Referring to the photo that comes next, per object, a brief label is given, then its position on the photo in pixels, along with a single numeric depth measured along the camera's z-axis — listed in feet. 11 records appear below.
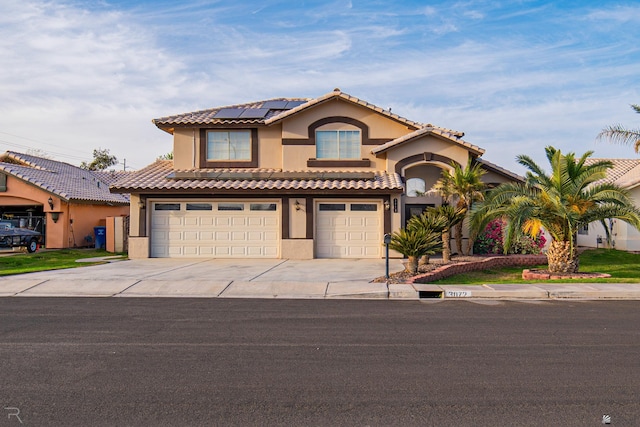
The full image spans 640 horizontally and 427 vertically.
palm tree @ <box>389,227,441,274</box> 50.60
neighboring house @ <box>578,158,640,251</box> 81.76
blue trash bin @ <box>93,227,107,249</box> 93.25
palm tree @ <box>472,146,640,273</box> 52.85
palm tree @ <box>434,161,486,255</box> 64.08
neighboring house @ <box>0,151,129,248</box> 91.15
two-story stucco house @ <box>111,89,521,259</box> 70.64
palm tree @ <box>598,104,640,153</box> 74.02
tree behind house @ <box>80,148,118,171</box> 224.74
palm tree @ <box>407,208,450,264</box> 52.95
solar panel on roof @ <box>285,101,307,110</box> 83.41
